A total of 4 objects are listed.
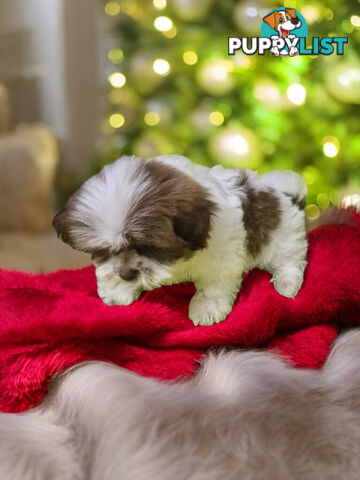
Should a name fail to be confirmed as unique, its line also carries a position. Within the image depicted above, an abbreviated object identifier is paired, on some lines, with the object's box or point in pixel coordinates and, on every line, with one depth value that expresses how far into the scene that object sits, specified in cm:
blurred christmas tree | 205
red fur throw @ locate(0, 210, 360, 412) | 77
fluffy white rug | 62
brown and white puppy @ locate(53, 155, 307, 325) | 75
